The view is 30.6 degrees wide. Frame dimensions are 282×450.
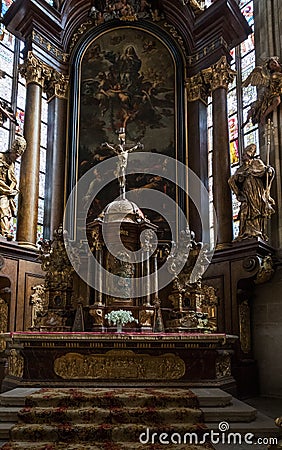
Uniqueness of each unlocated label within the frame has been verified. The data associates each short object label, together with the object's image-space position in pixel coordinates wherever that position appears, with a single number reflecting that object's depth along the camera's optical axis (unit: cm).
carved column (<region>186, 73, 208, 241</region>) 1116
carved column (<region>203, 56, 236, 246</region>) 1058
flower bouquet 815
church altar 698
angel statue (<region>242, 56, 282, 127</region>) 980
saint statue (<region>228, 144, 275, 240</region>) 936
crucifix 1026
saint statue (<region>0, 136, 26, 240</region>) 944
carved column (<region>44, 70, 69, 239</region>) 1117
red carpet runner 523
